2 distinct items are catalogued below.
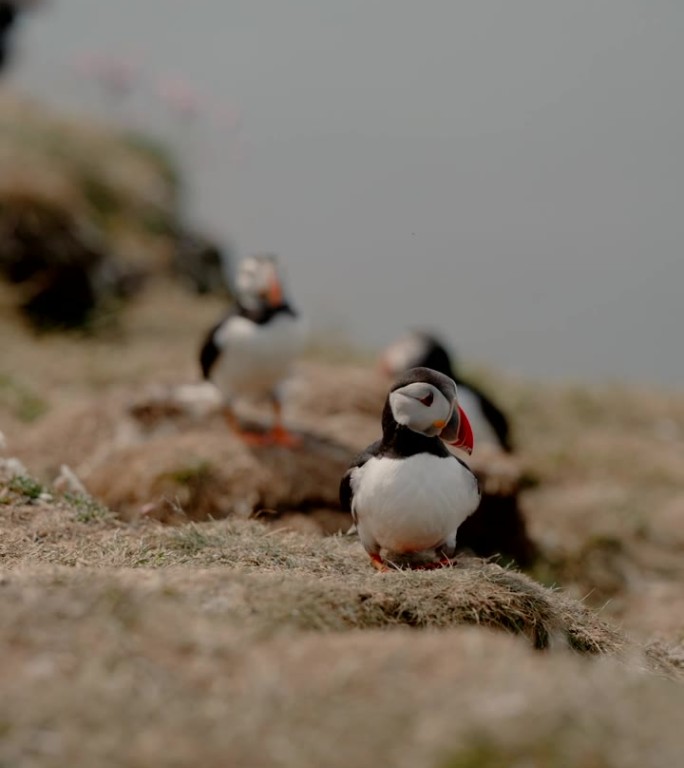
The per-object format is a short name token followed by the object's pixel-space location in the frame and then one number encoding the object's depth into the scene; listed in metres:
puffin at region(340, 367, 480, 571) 8.29
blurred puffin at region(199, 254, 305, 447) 14.53
